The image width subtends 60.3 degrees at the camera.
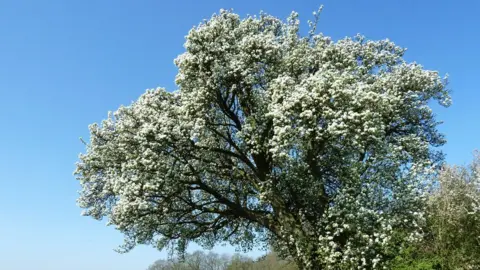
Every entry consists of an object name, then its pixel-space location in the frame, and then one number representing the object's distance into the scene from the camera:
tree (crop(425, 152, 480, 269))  22.98
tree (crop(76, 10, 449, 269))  19.28
